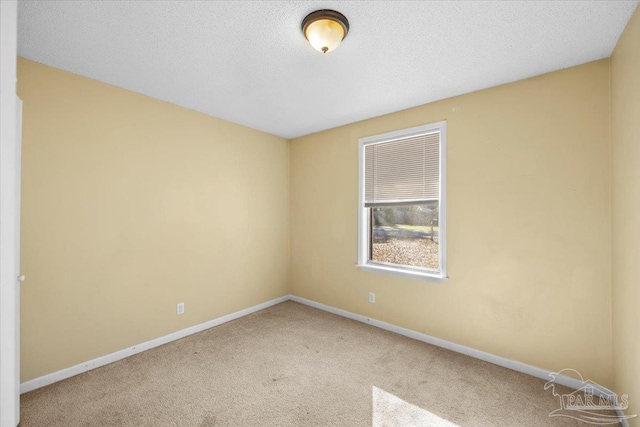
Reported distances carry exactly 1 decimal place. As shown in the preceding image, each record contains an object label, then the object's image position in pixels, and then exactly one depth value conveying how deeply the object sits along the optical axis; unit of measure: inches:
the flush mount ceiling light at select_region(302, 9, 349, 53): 67.7
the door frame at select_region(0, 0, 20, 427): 50.8
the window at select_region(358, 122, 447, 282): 122.2
